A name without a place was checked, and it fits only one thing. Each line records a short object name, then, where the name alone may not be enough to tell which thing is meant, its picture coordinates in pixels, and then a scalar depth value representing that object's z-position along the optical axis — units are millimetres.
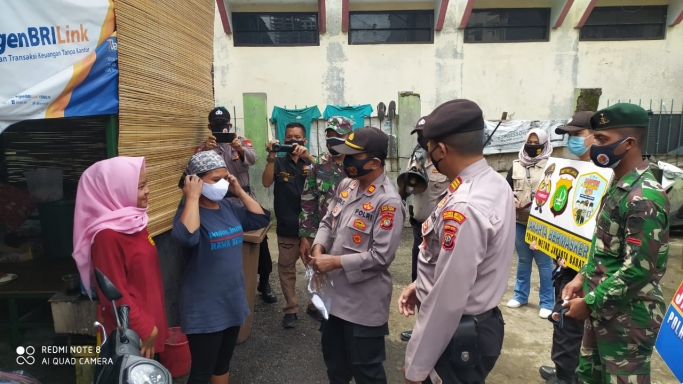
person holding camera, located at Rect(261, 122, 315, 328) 4016
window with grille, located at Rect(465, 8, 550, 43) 9633
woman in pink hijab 2033
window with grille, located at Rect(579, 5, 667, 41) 9562
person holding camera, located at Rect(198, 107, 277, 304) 3578
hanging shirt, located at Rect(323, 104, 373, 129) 8648
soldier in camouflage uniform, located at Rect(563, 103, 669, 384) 1935
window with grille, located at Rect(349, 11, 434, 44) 9570
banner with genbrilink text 2168
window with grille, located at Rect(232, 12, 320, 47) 9523
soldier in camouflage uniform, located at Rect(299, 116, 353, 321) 3803
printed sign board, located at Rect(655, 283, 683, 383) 1787
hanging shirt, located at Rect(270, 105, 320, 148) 8414
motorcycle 1411
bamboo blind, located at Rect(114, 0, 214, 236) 2561
